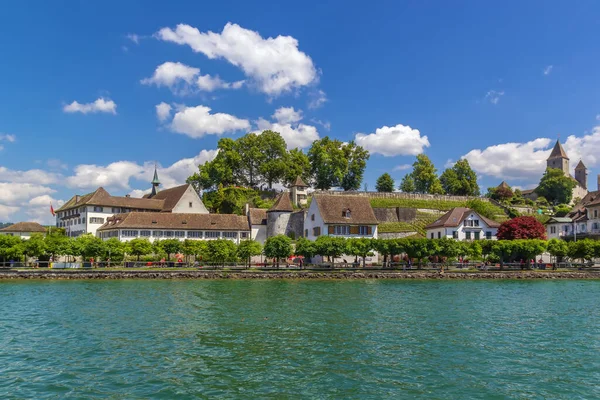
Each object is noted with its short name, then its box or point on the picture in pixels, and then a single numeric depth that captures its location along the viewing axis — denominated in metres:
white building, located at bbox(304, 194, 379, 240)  74.50
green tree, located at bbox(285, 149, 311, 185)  102.56
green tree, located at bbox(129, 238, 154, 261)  69.00
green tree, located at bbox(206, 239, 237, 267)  67.44
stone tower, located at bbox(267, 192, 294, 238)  84.44
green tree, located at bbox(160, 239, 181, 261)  69.50
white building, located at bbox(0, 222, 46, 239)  104.00
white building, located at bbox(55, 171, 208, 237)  86.31
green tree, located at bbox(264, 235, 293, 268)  66.19
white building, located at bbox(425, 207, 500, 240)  82.19
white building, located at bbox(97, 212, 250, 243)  77.00
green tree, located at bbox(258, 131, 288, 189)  100.69
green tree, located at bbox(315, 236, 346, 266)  65.88
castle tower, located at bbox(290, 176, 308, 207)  93.18
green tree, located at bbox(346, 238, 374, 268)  66.69
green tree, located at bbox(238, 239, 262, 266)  66.12
